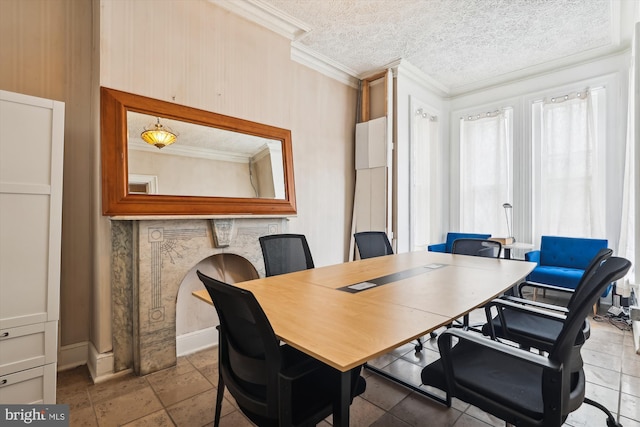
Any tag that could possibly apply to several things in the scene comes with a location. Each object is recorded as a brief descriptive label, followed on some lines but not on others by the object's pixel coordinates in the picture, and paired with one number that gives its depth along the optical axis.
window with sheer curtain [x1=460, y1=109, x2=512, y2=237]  4.73
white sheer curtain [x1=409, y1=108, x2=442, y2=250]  4.56
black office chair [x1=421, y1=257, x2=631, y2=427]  1.03
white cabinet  1.68
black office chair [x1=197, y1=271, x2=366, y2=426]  1.05
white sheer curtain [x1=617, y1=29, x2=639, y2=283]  3.28
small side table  4.08
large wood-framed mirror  2.23
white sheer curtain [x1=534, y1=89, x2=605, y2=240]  3.93
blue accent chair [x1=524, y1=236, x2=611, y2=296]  3.58
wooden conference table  1.07
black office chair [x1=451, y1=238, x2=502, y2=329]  3.06
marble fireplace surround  2.28
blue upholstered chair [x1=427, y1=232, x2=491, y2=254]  4.52
